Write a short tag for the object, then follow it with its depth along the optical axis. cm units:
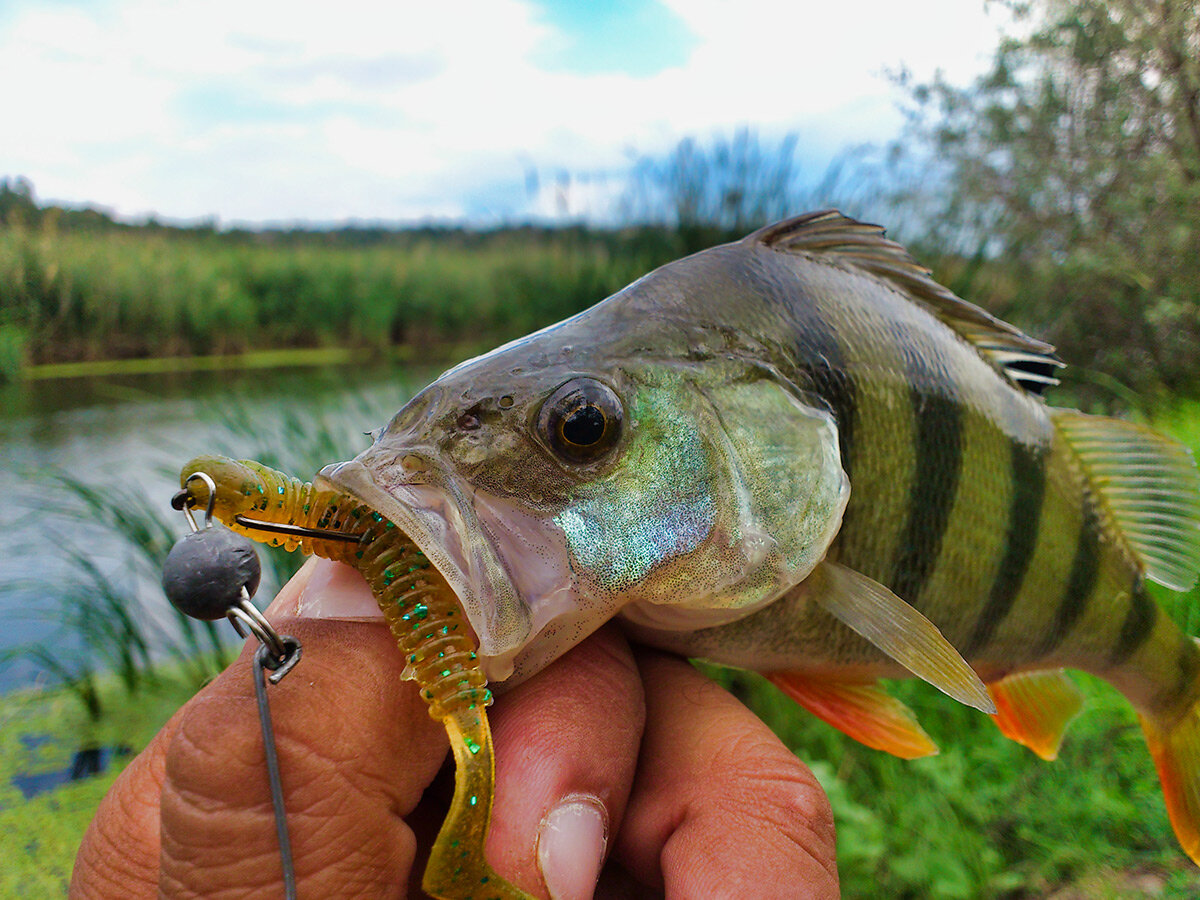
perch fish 9
